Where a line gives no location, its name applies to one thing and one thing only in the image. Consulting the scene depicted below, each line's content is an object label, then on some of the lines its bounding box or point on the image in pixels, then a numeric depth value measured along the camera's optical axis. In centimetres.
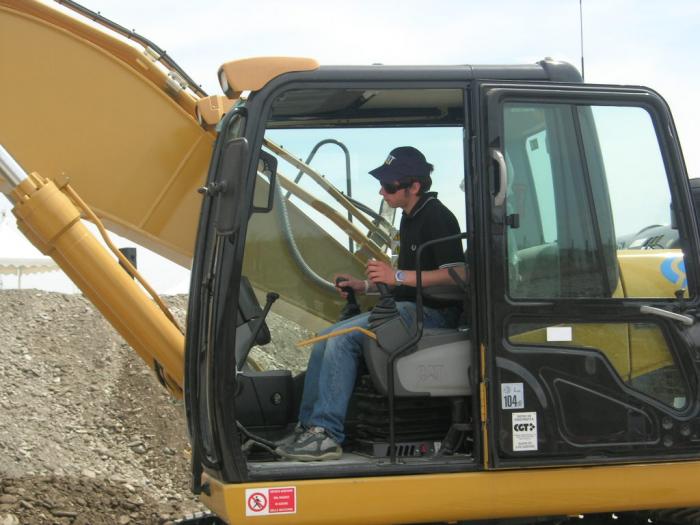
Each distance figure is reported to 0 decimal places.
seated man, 432
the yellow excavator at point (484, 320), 407
